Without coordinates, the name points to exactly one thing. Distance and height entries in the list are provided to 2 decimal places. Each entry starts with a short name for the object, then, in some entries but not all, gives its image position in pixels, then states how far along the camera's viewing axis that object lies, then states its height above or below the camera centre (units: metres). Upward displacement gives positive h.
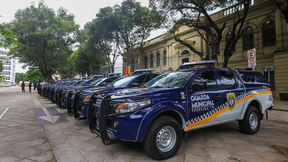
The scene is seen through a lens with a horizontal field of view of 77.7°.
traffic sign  8.77 +1.25
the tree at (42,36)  25.55 +7.26
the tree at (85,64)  38.72 +4.53
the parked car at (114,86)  5.27 -0.07
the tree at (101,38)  23.81 +6.68
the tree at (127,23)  22.16 +7.72
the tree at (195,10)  13.59 +6.04
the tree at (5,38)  16.78 +4.59
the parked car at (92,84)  6.02 -0.04
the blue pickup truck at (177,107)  3.04 -0.47
